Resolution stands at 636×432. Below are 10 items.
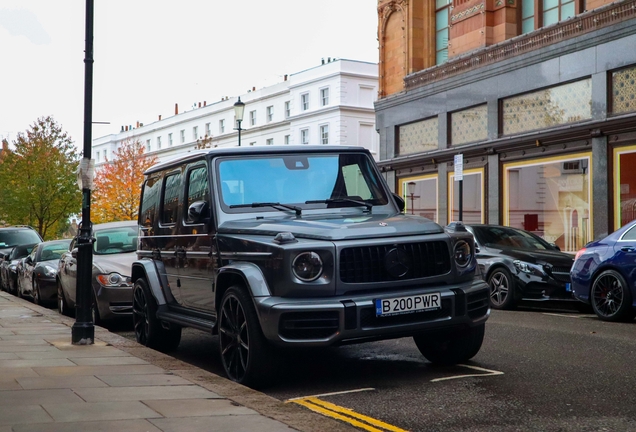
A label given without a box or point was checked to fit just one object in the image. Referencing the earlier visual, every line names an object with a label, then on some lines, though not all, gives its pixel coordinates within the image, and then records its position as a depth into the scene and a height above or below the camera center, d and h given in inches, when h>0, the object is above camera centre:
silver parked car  459.2 -22.5
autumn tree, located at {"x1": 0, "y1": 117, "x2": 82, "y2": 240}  1878.7 +108.2
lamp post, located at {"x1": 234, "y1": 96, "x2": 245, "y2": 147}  1050.7 +147.7
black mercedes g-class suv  249.1 -9.1
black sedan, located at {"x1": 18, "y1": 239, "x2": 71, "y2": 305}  654.5 -31.8
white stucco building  2370.8 +367.2
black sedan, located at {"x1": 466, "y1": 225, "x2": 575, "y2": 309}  537.3 -25.1
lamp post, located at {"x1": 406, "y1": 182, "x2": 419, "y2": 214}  1154.1 +53.4
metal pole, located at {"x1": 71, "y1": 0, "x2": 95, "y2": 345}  363.9 -6.9
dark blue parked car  444.8 -23.0
